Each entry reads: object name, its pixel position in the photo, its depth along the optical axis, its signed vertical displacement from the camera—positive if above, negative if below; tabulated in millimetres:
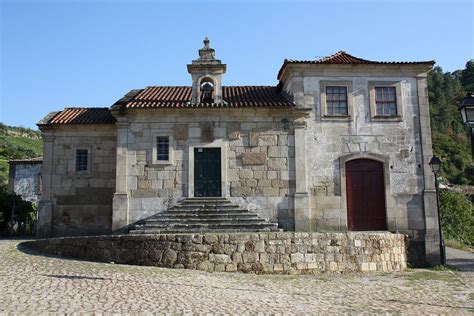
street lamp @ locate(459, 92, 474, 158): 6695 +1391
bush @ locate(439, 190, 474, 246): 25172 -1006
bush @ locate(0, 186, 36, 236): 18953 -229
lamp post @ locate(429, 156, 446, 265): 14739 -497
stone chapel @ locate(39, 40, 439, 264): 15445 +1746
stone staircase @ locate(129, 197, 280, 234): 14305 -395
